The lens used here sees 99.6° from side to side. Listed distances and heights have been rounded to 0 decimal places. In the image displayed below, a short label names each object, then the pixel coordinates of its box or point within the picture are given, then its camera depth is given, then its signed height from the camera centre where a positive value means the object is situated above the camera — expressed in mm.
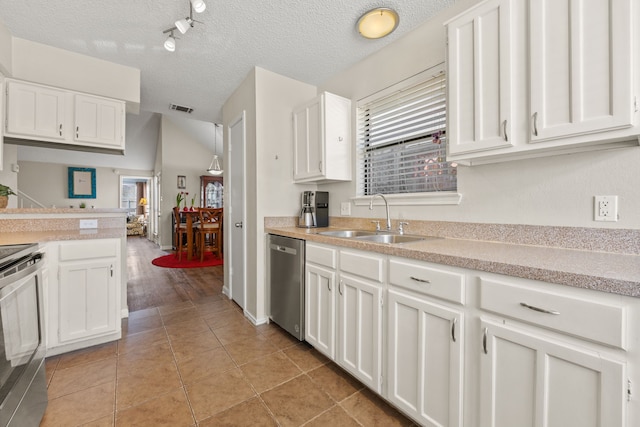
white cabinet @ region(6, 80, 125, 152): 2297 +895
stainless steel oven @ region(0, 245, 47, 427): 1114 -585
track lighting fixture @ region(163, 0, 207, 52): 1599 +1274
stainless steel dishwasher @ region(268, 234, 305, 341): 2113 -582
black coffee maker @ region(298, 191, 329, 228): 2641 +31
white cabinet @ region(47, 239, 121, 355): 1956 -604
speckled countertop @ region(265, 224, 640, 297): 794 -186
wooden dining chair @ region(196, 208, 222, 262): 5293 -274
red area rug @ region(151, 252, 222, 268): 5020 -945
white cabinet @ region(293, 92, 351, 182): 2412 +689
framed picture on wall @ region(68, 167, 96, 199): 7953 +941
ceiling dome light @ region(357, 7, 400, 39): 1876 +1366
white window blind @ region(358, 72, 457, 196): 1938 +572
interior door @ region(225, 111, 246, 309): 2904 +30
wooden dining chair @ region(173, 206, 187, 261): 5570 -342
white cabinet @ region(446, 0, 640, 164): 995 +577
